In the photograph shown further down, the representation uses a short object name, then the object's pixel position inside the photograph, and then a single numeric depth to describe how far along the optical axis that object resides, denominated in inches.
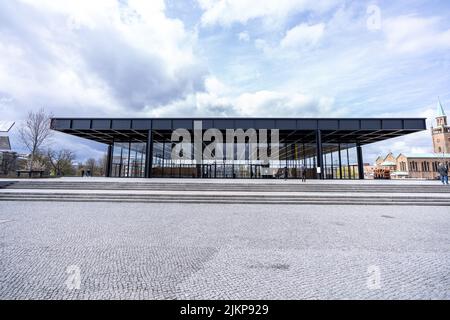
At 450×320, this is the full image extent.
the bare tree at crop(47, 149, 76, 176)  1908.2
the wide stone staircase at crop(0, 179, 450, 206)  473.7
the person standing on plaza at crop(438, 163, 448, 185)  698.5
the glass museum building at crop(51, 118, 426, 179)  913.5
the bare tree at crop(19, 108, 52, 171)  1252.5
